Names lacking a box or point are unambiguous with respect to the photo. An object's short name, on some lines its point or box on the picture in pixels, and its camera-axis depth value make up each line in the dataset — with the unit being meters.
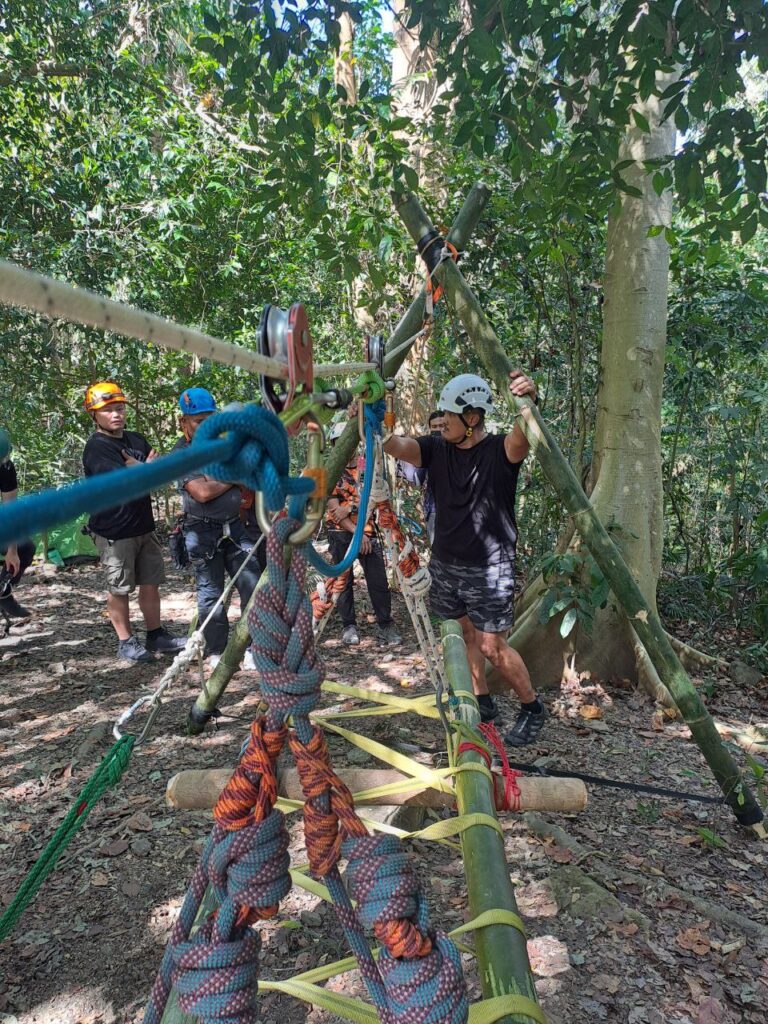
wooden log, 1.86
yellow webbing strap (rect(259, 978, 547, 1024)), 1.00
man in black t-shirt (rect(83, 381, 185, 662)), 3.90
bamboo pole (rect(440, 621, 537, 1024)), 1.09
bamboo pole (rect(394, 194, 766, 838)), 2.63
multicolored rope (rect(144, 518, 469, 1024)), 0.77
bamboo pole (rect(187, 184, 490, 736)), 2.83
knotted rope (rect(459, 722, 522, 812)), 1.82
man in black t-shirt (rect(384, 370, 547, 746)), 3.14
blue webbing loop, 1.02
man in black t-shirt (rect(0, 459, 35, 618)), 4.08
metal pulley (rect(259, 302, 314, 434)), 0.92
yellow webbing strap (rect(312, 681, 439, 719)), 2.28
